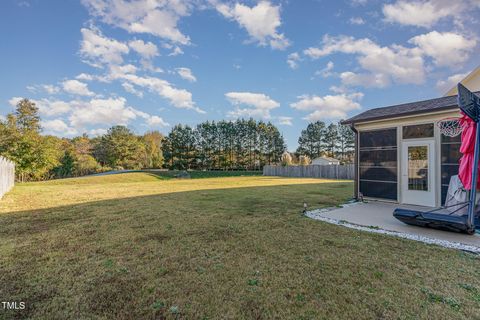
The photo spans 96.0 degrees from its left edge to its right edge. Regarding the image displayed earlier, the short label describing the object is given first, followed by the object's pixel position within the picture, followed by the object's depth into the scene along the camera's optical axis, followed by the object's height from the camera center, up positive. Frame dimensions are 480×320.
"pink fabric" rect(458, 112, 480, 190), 4.11 +0.13
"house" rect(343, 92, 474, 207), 5.77 +0.24
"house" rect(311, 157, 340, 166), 29.73 -0.08
